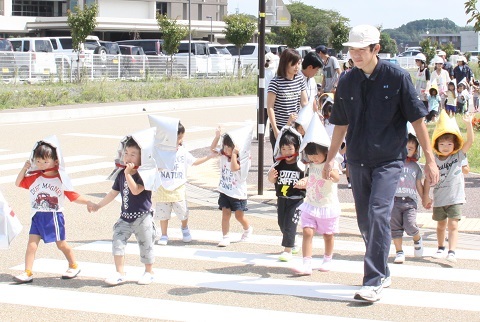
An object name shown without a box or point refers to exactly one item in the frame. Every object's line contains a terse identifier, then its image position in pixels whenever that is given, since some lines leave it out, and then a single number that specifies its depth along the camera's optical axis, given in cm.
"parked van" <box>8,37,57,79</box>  3162
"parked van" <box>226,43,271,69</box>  4344
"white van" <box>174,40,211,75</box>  4006
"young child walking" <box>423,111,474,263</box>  754
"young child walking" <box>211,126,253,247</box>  830
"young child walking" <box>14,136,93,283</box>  677
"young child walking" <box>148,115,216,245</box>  845
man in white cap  609
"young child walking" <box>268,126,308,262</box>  747
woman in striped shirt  927
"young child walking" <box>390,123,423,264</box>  755
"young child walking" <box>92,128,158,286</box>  667
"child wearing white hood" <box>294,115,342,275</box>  709
